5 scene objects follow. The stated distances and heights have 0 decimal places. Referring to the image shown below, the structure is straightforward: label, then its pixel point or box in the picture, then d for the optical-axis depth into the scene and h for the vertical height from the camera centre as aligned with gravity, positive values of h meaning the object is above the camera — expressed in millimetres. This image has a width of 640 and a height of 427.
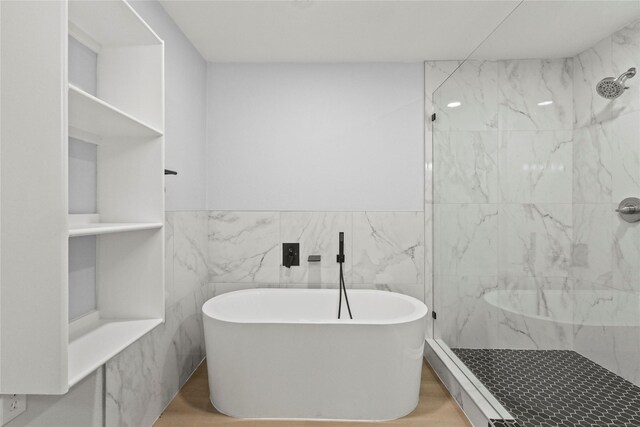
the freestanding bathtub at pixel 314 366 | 1779 -822
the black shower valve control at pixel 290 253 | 2650 -317
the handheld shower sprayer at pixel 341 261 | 2467 -375
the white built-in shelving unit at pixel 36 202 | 837 +29
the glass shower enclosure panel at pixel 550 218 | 1145 -24
